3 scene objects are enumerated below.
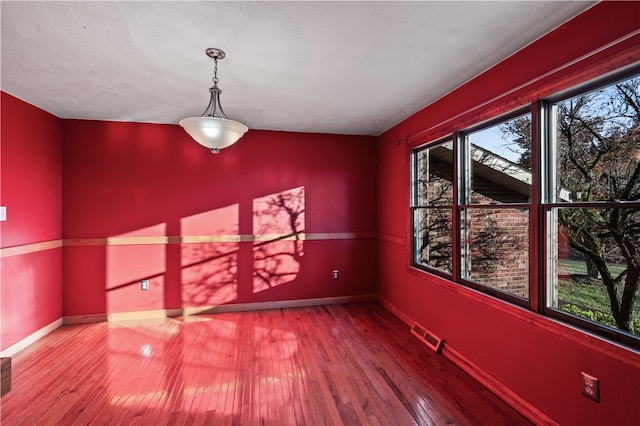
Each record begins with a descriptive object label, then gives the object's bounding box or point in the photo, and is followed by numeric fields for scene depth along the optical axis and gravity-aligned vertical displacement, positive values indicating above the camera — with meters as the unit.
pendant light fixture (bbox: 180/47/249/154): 2.06 +0.61
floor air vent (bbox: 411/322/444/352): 2.96 -1.27
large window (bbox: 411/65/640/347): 1.64 +0.05
